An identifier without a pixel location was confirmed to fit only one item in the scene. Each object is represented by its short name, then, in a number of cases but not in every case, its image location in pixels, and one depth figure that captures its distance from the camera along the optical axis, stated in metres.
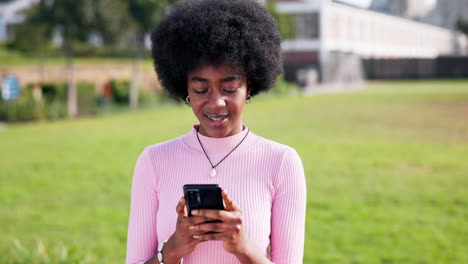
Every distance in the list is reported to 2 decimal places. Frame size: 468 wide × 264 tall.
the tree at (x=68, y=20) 21.35
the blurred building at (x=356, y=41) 45.91
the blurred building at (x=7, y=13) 42.25
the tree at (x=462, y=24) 53.78
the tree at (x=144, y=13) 23.67
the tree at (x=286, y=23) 31.98
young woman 2.04
